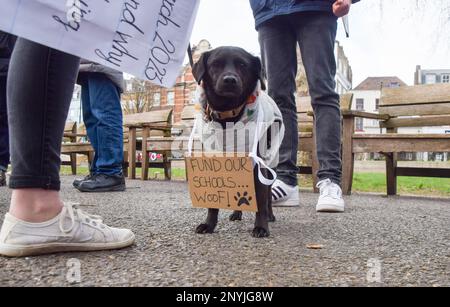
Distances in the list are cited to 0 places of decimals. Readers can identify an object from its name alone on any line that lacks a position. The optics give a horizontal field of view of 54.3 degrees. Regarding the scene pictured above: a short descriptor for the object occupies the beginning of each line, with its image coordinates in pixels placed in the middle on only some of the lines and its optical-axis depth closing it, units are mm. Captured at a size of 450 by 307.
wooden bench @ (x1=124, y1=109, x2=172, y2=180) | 6113
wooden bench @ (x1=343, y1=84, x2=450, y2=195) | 3814
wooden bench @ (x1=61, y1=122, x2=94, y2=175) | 6520
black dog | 1989
